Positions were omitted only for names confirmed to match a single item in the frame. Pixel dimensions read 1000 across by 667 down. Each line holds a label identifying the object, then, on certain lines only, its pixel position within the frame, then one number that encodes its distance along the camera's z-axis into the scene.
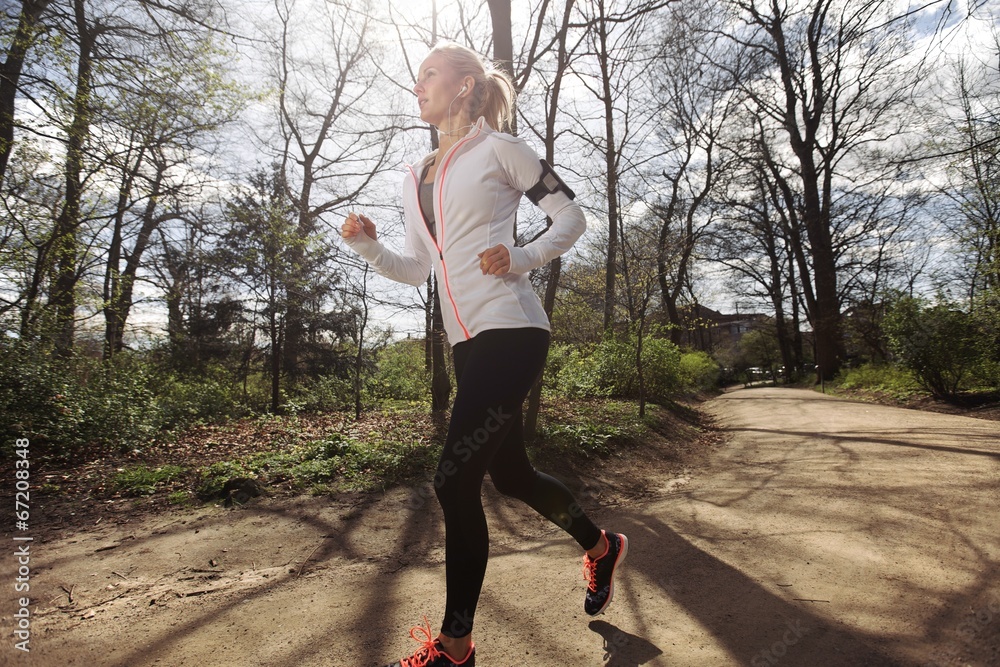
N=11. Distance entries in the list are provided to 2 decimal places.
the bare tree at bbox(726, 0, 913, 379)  15.48
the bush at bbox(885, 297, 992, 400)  9.26
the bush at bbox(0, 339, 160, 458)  5.33
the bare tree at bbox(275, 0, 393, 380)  11.95
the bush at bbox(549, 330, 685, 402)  11.53
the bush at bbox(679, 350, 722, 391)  18.00
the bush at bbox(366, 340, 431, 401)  14.42
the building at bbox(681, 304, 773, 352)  36.84
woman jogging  1.62
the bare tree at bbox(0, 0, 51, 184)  5.62
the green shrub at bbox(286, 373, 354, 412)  12.44
